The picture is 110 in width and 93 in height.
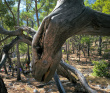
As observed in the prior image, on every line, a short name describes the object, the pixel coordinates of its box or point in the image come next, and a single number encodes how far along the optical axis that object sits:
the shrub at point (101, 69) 7.63
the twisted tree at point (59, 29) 1.08
